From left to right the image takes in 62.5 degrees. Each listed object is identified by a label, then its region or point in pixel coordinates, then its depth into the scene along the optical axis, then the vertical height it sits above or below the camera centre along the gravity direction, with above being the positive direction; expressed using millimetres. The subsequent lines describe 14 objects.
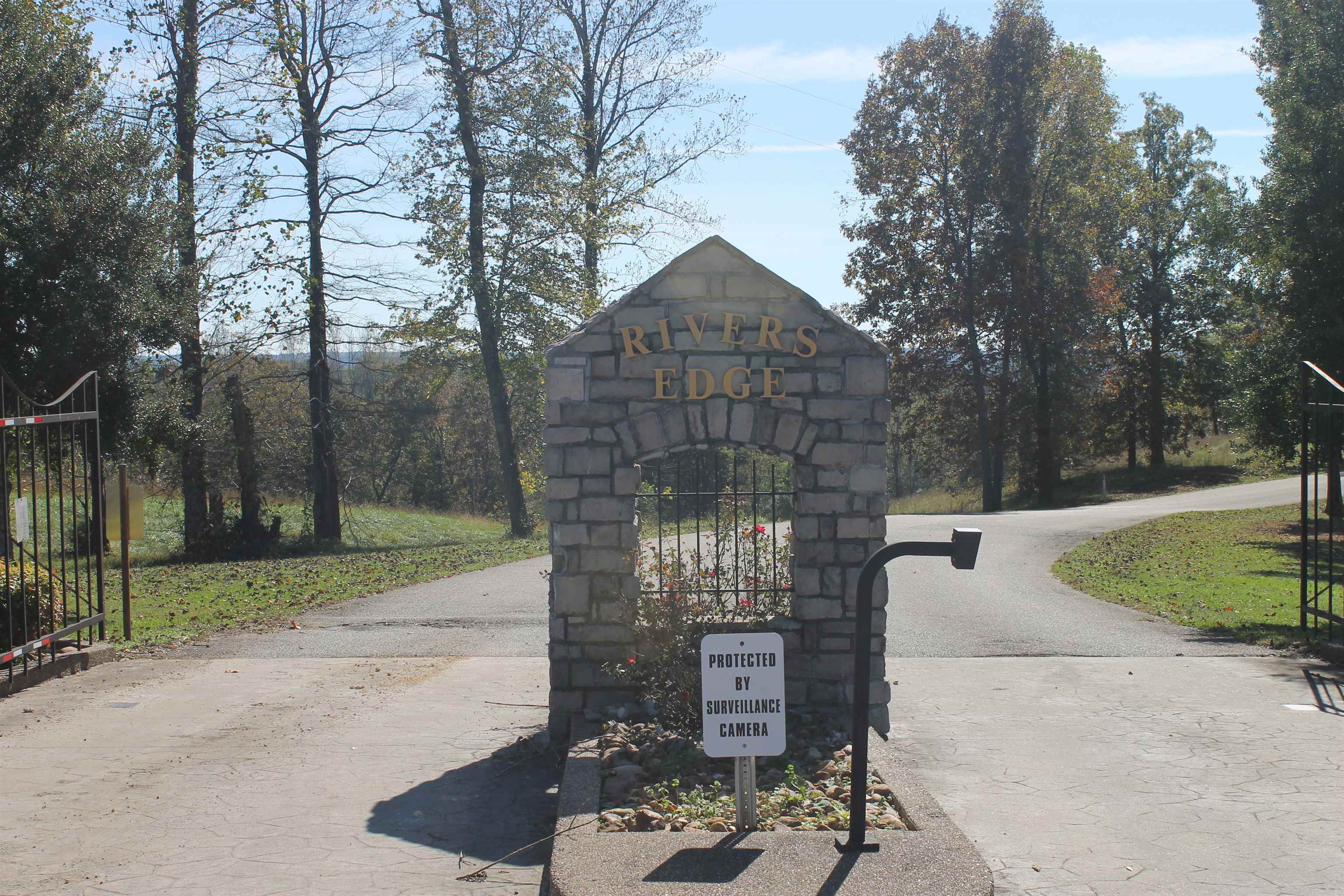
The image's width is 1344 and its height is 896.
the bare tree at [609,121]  29750 +9416
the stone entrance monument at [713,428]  7875 +14
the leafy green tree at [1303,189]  18203 +3862
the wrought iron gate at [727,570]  8211 -1122
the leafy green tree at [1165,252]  48438 +7546
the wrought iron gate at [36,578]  9109 -1185
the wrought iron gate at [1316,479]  9891 -603
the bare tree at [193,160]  20250 +5409
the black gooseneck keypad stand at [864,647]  5004 -998
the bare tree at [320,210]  24094 +5150
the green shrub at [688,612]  7480 -1348
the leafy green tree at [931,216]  38594 +7523
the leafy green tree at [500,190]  26797 +6004
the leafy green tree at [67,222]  13305 +2845
